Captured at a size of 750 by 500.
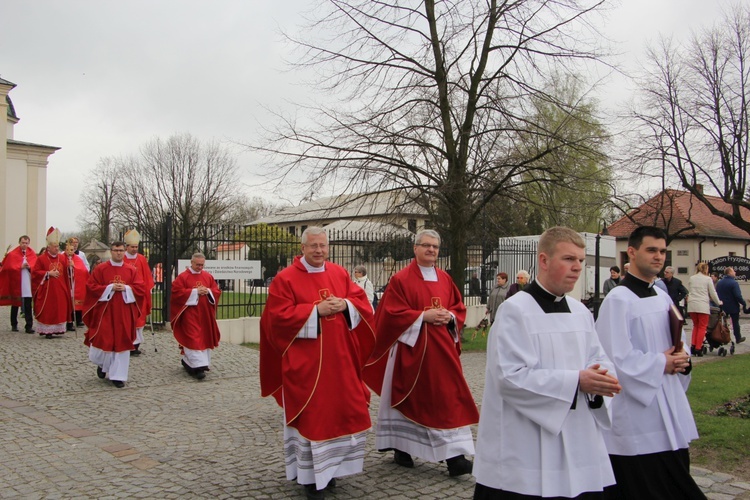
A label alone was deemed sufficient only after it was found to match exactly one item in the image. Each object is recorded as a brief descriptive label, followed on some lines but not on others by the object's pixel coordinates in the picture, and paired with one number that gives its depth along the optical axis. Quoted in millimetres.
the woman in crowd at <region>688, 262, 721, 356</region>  13141
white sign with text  14520
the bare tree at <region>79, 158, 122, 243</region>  43562
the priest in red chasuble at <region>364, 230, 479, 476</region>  5660
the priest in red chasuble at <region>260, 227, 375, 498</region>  5121
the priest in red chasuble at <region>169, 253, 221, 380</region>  10375
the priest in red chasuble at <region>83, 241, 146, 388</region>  9578
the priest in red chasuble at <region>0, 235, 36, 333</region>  14891
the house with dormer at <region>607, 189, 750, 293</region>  41938
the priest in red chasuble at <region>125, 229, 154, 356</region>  12344
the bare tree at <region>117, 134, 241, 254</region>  37656
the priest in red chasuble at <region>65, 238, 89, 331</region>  14585
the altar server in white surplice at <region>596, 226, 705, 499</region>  3881
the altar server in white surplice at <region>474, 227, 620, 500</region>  3088
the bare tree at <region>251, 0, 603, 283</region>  14250
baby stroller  13539
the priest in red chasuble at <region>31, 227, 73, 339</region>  13812
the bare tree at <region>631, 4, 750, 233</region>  26078
